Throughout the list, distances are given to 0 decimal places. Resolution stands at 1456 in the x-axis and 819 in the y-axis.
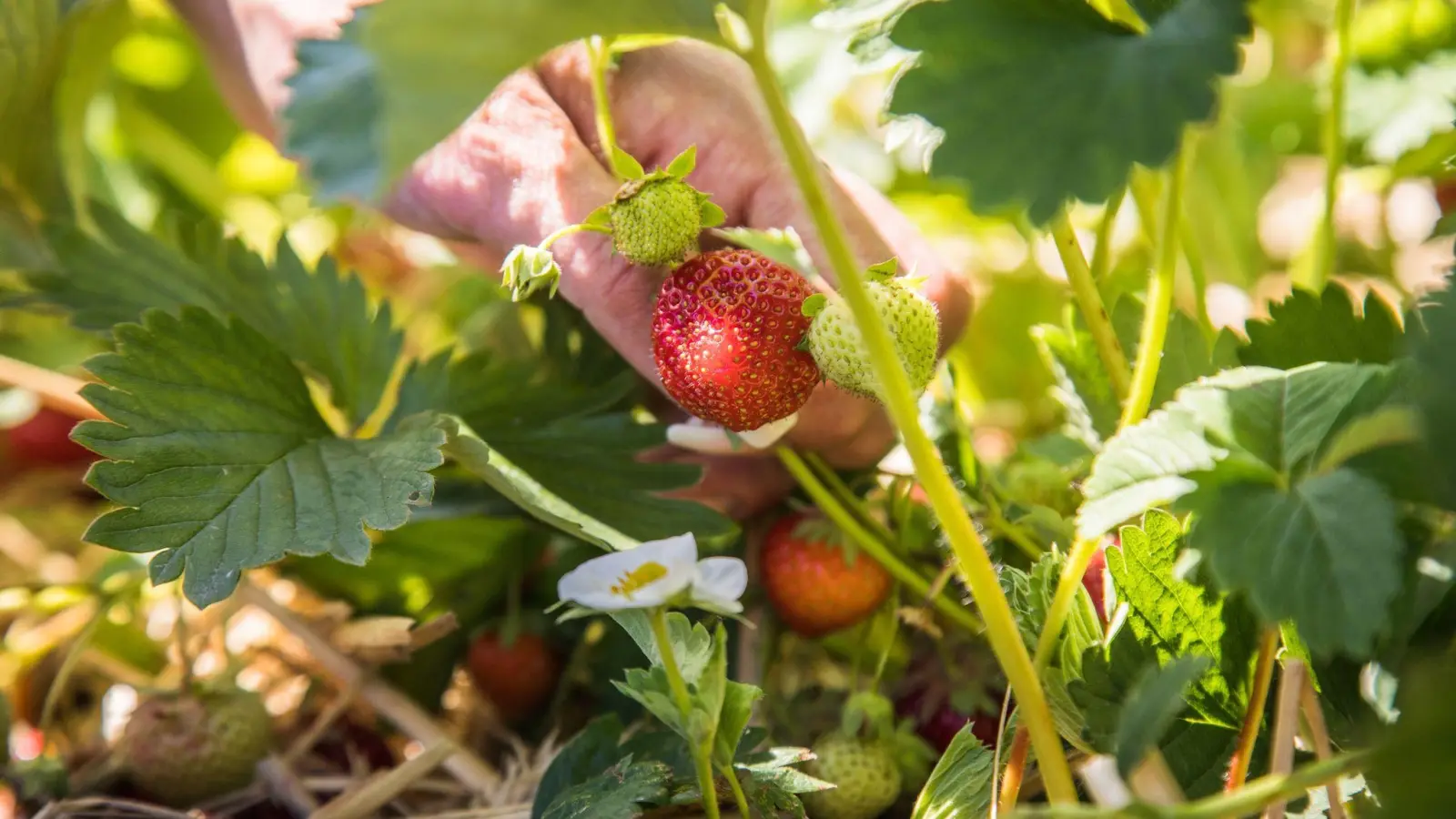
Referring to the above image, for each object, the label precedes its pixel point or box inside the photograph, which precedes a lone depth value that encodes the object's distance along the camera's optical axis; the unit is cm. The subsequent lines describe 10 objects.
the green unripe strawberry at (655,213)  43
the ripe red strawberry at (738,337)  44
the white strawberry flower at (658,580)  36
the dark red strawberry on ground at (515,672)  67
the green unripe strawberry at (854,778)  49
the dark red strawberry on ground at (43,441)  89
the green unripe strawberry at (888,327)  41
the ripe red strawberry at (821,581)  55
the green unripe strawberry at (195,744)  59
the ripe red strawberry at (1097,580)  48
